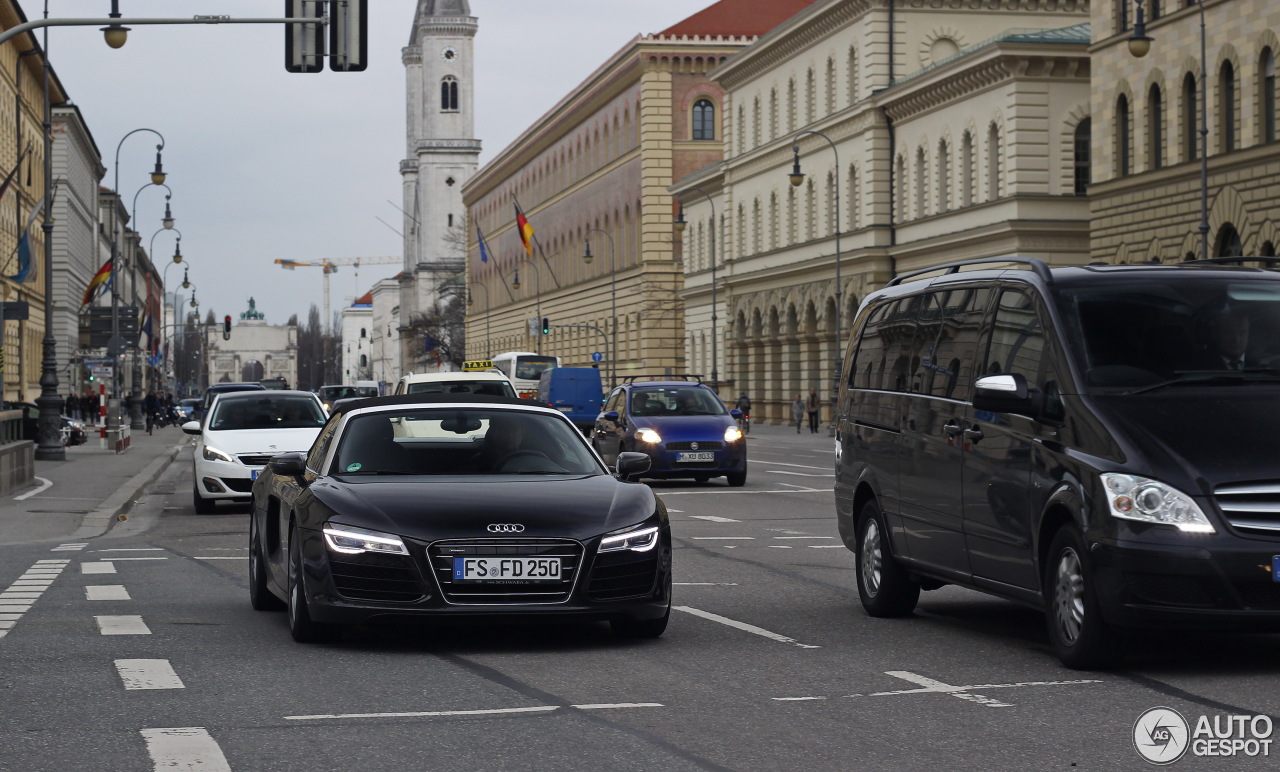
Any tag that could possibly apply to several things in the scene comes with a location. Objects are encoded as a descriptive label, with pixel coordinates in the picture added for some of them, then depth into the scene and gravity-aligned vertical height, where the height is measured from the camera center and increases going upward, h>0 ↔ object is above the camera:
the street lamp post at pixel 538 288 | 126.38 +6.94
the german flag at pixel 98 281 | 60.59 +3.50
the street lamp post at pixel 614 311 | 99.50 +4.39
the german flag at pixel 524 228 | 113.22 +9.54
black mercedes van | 8.88 -0.25
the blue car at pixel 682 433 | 29.62 -0.54
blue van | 64.25 +0.20
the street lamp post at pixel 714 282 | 82.12 +4.23
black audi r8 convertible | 9.95 -0.69
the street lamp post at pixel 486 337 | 152.62 +4.49
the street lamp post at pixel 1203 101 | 40.19 +6.07
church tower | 182.62 +24.05
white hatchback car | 24.19 -0.48
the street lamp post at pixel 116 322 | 51.31 +1.89
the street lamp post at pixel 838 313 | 63.69 +2.68
